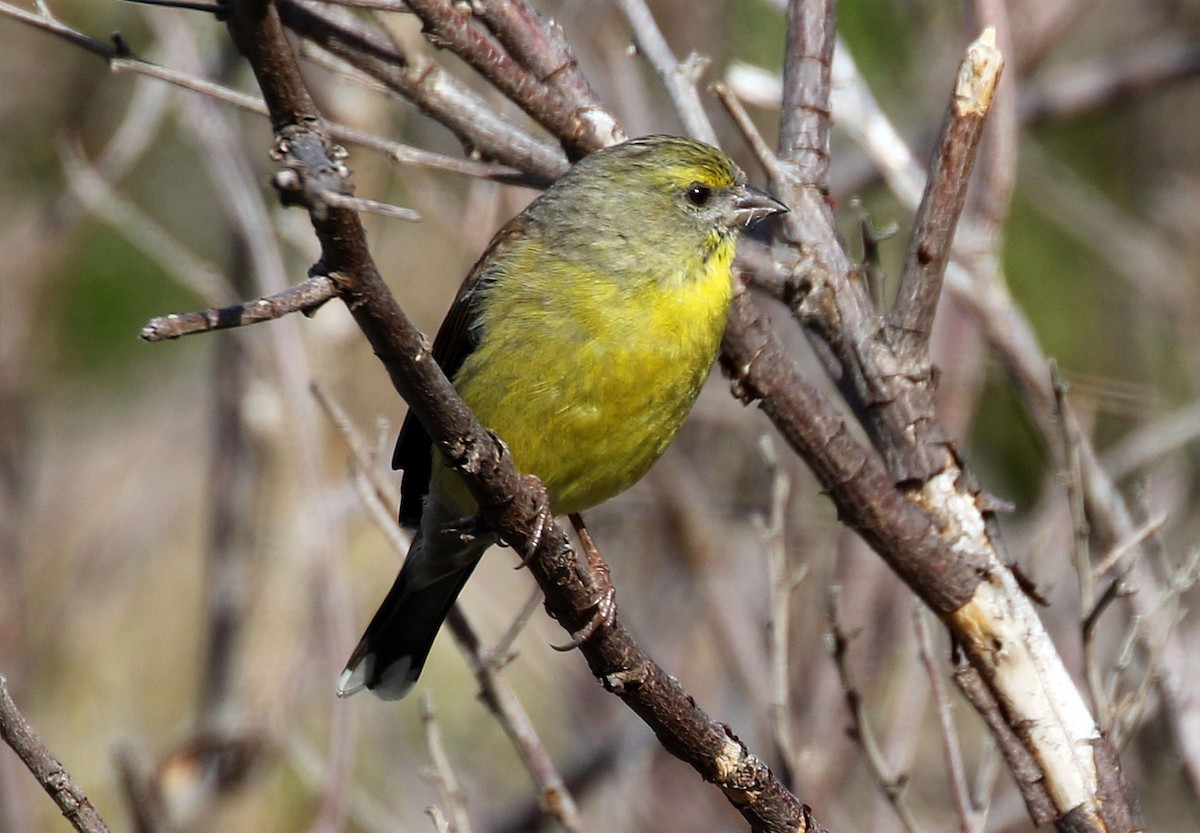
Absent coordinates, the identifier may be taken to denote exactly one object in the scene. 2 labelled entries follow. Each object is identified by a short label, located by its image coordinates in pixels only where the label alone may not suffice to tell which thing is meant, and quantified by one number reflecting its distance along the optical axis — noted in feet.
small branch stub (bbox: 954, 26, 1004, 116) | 21.50
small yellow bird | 23.65
